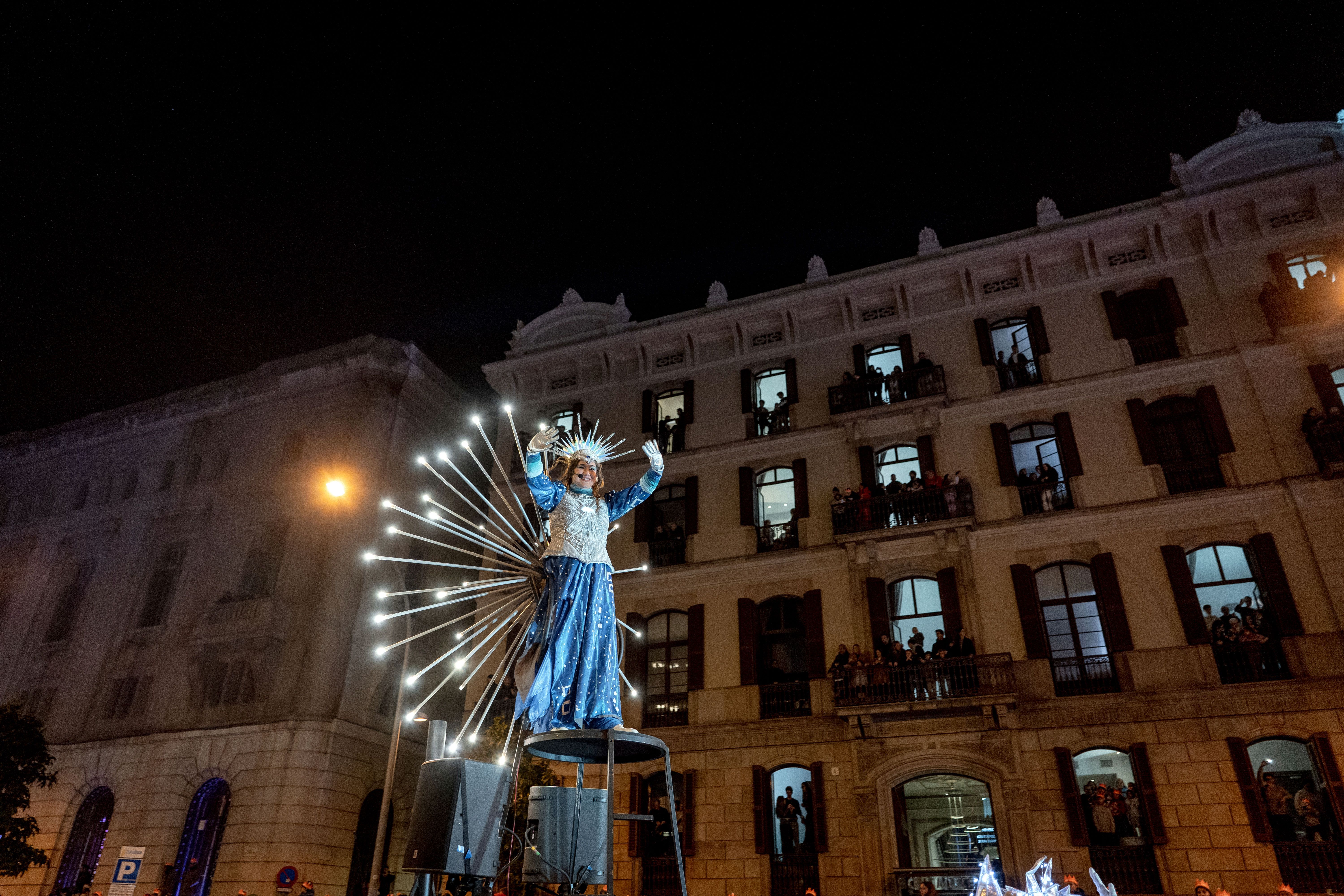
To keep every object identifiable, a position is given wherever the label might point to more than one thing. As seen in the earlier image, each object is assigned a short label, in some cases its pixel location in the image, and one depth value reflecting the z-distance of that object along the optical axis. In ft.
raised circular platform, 22.62
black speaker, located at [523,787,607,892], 20.40
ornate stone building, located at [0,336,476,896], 79.15
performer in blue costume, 24.52
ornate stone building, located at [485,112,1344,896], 57.77
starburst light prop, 24.88
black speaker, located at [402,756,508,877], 19.29
